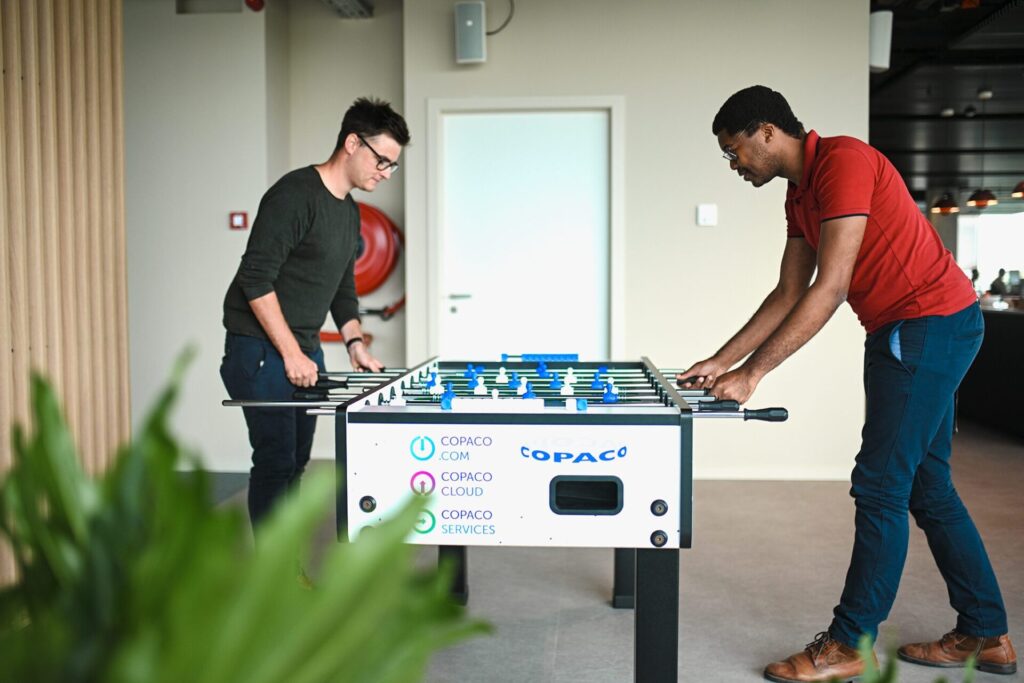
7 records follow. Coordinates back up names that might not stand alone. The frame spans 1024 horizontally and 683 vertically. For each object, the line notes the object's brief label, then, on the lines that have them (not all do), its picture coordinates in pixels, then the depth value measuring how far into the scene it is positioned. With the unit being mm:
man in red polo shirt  2430
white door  5273
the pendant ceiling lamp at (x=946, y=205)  13102
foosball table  2037
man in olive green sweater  2820
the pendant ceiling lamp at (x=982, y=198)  12078
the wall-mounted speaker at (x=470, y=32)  5043
